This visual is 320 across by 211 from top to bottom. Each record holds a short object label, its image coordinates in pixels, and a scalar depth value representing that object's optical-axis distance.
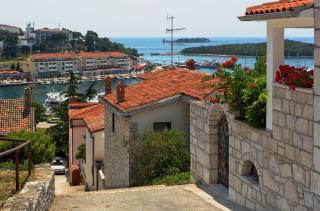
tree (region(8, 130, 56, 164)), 23.09
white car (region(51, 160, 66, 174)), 40.85
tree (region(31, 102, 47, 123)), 82.65
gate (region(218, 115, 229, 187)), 12.66
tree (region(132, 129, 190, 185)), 16.61
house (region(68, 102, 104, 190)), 25.48
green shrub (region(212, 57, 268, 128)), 9.95
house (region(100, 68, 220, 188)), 17.70
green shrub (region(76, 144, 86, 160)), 33.73
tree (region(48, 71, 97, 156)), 52.28
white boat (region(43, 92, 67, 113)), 119.94
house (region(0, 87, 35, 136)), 35.41
